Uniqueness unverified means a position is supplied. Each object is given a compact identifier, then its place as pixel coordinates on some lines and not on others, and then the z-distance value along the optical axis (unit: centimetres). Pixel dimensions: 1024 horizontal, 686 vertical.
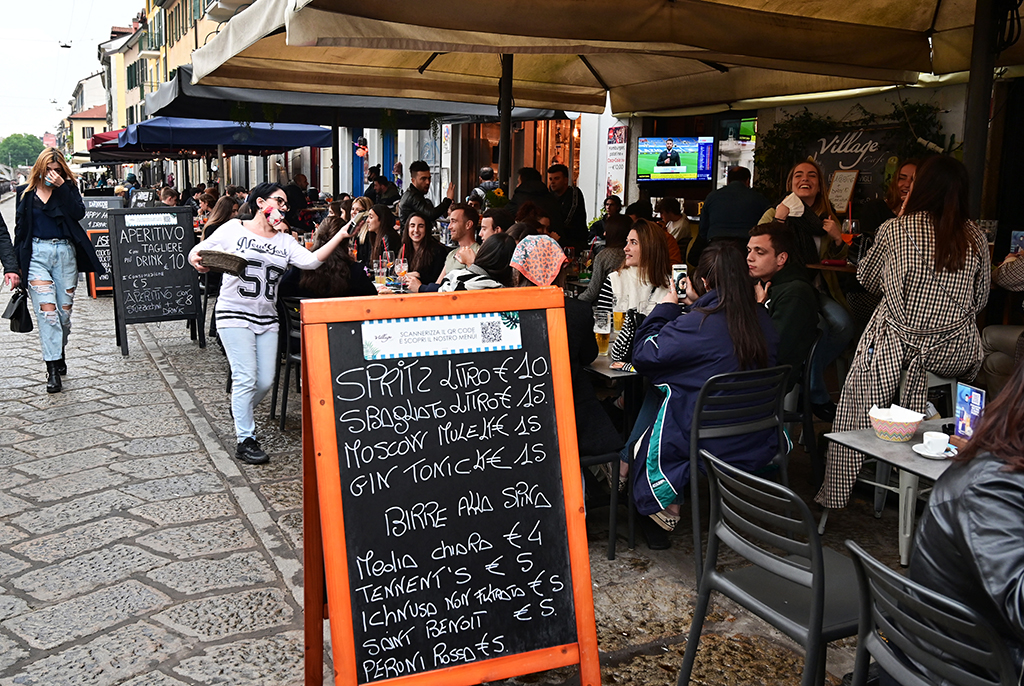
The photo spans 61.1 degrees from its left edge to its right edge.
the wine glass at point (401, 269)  664
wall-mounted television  1160
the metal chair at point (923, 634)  166
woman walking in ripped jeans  679
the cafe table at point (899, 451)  275
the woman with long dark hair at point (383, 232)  772
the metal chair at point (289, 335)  596
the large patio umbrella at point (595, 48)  424
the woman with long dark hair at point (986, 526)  168
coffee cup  292
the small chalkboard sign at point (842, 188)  898
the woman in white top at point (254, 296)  514
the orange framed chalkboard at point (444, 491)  259
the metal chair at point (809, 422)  488
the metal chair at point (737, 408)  366
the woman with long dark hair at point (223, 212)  896
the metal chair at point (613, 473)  377
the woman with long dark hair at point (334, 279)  567
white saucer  286
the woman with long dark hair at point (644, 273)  498
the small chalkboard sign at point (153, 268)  829
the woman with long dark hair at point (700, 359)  378
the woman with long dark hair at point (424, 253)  670
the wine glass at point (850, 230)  626
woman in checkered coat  403
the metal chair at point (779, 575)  231
